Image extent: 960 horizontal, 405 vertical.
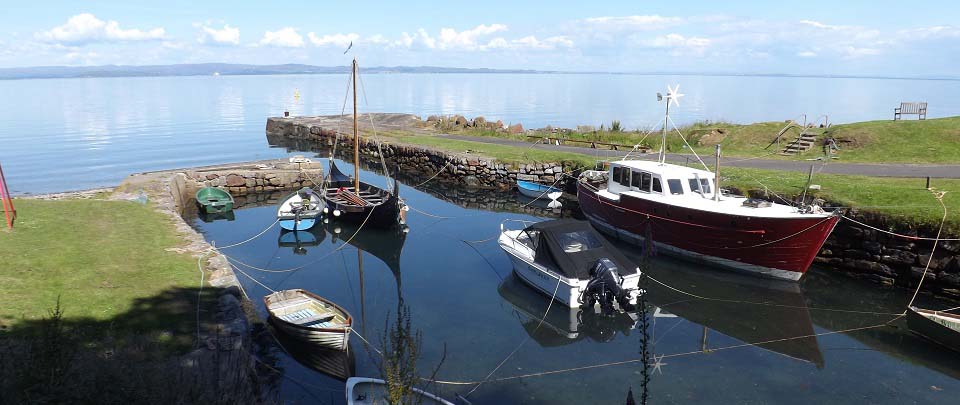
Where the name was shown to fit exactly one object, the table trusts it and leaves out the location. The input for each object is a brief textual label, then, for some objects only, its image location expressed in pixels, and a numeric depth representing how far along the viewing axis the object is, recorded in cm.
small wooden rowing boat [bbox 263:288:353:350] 1330
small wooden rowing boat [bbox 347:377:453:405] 1041
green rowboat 3002
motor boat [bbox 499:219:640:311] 1672
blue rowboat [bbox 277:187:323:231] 2634
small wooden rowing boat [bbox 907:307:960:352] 1416
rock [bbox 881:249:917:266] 1858
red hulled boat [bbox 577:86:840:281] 1902
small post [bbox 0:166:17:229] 1806
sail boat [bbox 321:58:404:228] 2573
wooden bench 3765
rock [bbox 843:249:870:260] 1998
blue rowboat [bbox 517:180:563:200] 3383
